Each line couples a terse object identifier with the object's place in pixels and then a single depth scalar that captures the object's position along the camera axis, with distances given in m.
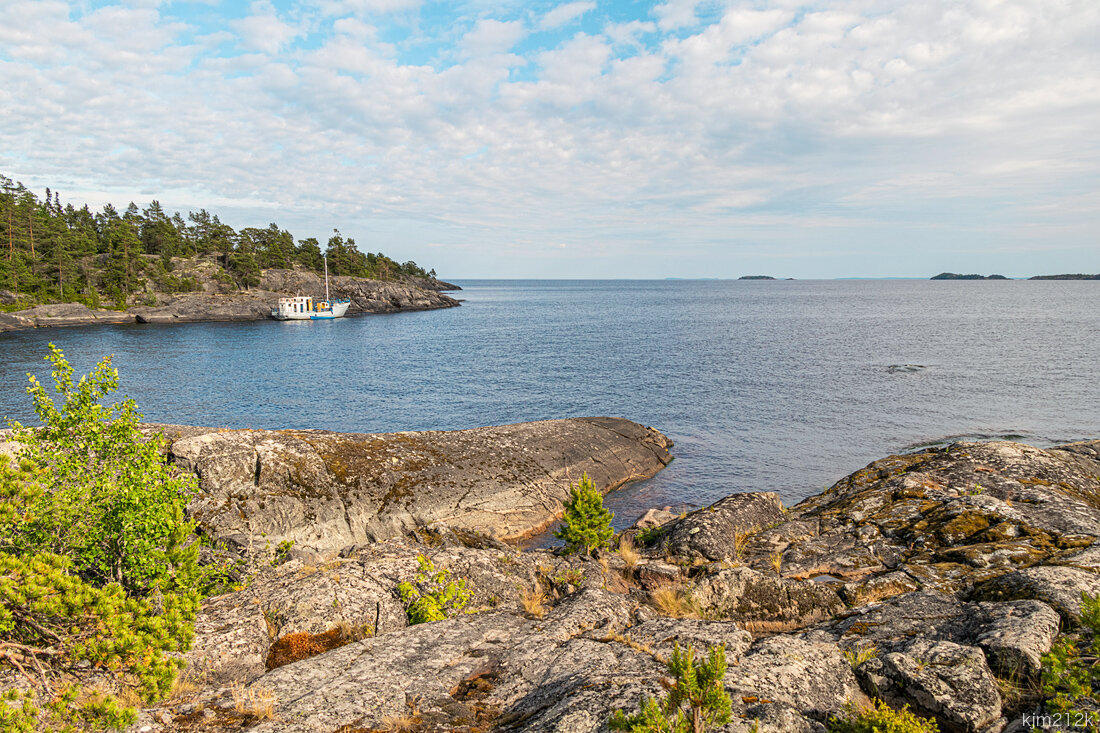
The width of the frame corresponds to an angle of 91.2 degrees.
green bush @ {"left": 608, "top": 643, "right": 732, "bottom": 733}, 6.48
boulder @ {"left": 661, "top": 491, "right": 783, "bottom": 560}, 18.30
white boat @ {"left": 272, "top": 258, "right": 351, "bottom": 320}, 135.38
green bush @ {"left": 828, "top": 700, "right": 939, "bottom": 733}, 6.75
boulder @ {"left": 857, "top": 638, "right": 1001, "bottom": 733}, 7.68
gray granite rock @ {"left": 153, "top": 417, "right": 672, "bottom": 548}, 21.77
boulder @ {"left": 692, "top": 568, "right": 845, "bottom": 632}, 13.27
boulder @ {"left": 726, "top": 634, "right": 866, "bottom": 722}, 8.29
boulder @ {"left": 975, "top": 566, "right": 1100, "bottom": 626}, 9.91
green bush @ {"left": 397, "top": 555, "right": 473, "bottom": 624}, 12.64
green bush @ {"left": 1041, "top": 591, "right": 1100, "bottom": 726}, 6.81
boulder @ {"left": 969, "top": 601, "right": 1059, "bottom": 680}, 8.36
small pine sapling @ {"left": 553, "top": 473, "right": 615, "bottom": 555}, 18.41
